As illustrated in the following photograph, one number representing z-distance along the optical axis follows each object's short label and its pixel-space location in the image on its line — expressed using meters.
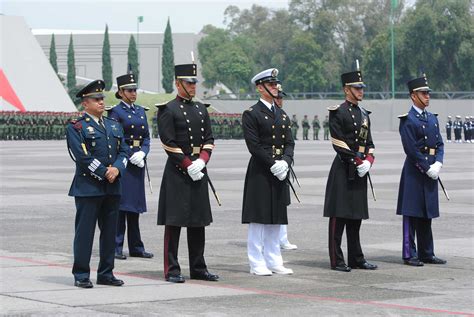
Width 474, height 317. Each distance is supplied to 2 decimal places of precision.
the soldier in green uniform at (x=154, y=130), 59.64
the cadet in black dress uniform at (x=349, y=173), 11.70
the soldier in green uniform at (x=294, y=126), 62.47
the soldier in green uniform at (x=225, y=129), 61.56
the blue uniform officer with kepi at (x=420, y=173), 12.23
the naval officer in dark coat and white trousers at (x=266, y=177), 11.06
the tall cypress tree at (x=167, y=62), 104.05
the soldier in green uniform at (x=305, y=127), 62.28
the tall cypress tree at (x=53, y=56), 108.31
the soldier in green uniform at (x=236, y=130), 61.94
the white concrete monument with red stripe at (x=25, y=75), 67.50
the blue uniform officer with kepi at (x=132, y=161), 12.45
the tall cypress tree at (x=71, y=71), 103.98
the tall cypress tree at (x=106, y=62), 108.31
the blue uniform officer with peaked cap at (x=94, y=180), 10.02
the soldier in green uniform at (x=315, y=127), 62.16
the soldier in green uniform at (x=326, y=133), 62.29
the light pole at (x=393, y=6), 81.89
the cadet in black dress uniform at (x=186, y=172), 10.65
